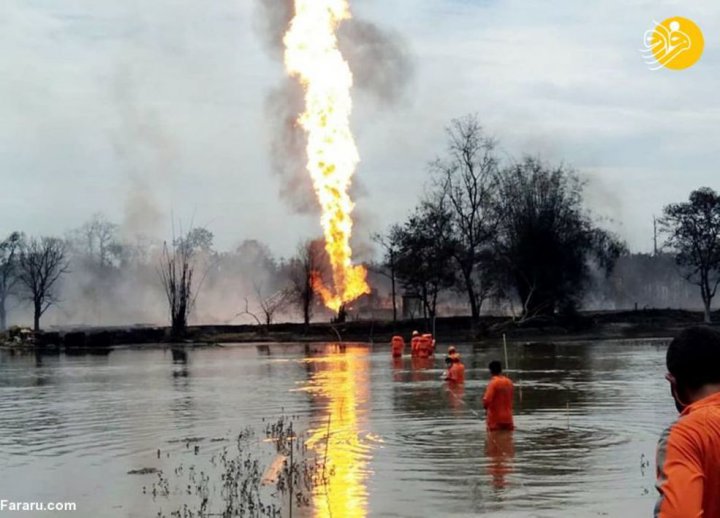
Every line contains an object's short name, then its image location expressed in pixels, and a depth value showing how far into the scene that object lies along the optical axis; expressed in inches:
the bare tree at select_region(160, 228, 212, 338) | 3189.0
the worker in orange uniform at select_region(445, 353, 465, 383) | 1077.1
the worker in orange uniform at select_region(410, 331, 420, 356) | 1696.6
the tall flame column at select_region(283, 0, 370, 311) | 2482.2
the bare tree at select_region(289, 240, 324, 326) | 3257.9
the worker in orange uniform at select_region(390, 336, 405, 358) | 1726.1
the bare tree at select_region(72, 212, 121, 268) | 5521.7
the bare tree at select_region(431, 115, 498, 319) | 2987.2
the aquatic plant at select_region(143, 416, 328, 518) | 473.7
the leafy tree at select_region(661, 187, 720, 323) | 3110.2
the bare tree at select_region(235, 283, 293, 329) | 4035.4
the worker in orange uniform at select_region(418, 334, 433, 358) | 1705.2
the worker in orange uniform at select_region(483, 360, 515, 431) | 660.0
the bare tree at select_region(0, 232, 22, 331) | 4330.0
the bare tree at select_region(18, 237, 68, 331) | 3676.2
